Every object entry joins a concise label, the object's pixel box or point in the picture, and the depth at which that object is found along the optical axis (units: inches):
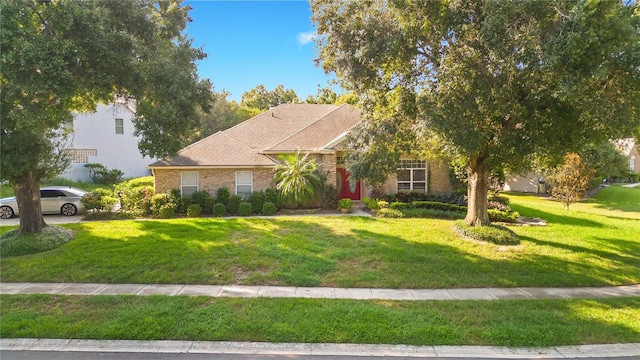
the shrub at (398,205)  669.9
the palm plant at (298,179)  651.5
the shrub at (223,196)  662.5
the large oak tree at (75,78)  306.8
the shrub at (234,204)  655.1
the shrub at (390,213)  625.7
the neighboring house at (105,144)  1109.1
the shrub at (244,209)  643.5
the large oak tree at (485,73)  270.2
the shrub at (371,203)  677.3
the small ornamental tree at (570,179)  673.0
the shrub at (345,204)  669.5
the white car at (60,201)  670.5
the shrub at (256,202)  662.5
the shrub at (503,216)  617.9
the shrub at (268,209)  649.6
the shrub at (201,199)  653.3
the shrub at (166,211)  615.5
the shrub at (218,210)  634.8
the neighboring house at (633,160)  1778.2
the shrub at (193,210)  628.1
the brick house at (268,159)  693.9
